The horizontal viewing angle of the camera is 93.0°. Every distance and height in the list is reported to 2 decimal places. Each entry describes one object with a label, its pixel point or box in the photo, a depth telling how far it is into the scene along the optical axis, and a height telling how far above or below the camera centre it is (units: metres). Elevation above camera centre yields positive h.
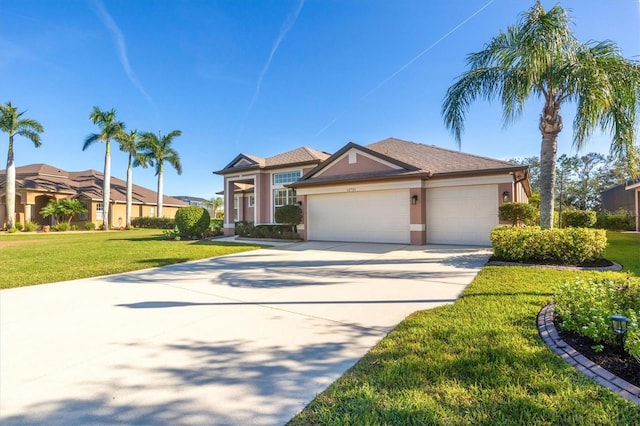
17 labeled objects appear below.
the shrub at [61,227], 27.21 -0.39
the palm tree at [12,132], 25.53 +7.85
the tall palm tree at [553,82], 7.47 +3.65
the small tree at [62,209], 27.97 +1.28
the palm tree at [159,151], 30.58 +7.31
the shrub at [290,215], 16.30 +0.31
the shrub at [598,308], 2.90 -1.00
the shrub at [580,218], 15.25 +0.00
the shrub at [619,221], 20.53 -0.23
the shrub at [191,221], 17.80 +0.02
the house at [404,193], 12.54 +1.20
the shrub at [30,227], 26.62 -0.36
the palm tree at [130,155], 29.14 +6.57
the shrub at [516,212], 11.15 +0.24
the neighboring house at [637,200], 19.06 +1.14
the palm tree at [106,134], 27.59 +8.12
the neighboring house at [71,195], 29.08 +2.89
